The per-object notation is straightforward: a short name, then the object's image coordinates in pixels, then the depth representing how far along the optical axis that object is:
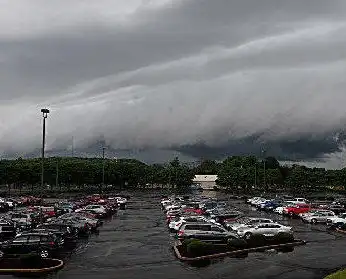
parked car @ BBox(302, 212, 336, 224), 54.59
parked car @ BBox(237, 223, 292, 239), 41.12
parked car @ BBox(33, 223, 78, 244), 36.95
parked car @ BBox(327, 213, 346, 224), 49.16
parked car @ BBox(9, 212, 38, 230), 46.17
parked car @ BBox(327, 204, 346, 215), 63.06
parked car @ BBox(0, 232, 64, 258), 30.73
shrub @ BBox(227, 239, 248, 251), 33.74
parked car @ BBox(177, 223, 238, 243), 36.19
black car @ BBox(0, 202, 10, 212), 72.09
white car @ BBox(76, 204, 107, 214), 61.30
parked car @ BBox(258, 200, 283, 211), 72.66
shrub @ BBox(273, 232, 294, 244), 36.88
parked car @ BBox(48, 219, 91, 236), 41.41
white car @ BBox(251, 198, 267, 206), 79.80
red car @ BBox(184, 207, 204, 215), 59.61
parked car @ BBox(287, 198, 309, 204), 73.62
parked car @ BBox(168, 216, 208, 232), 43.53
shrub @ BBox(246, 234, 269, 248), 35.19
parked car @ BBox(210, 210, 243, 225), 52.42
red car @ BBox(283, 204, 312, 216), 63.31
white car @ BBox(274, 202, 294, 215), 67.06
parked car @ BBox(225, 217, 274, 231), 43.72
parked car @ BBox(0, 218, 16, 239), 40.03
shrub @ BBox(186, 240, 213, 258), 30.73
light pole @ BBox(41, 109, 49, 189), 60.36
